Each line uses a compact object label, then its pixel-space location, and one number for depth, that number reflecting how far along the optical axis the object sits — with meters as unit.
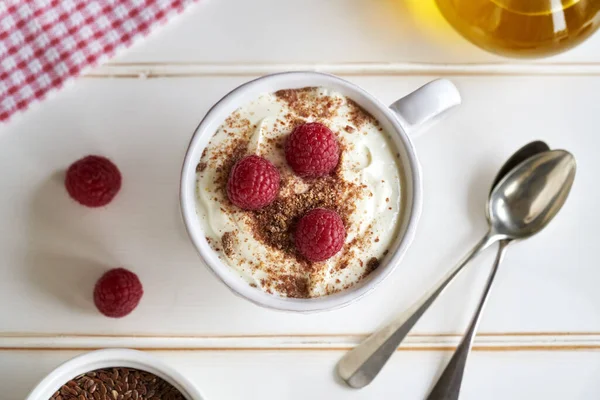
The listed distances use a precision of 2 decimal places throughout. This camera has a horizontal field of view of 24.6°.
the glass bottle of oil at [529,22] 0.56
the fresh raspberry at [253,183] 0.51
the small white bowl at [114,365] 0.54
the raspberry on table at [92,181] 0.57
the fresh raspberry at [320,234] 0.51
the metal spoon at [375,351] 0.58
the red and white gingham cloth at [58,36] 0.59
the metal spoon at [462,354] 0.58
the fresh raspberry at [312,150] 0.52
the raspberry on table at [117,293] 0.57
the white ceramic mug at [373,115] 0.53
